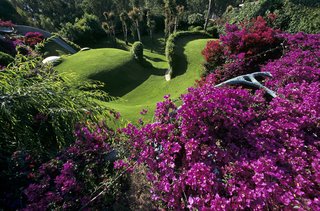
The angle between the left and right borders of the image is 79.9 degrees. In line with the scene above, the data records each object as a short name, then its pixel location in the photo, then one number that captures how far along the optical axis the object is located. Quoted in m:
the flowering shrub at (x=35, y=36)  20.78
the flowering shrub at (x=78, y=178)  2.62
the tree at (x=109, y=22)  28.78
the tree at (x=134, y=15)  26.45
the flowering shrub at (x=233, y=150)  2.25
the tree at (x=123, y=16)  27.27
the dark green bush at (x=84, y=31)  30.66
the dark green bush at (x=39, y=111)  2.87
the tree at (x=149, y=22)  29.52
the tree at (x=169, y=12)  24.36
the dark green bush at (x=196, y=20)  33.58
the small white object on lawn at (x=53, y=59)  16.76
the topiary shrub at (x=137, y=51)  18.69
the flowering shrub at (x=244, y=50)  7.84
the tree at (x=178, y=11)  25.67
